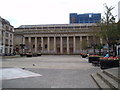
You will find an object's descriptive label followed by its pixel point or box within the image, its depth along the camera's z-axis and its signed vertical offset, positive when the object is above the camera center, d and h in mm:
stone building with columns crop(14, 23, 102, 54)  100500 +6131
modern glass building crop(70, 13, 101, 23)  124588 +24509
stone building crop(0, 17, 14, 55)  73706 +5754
